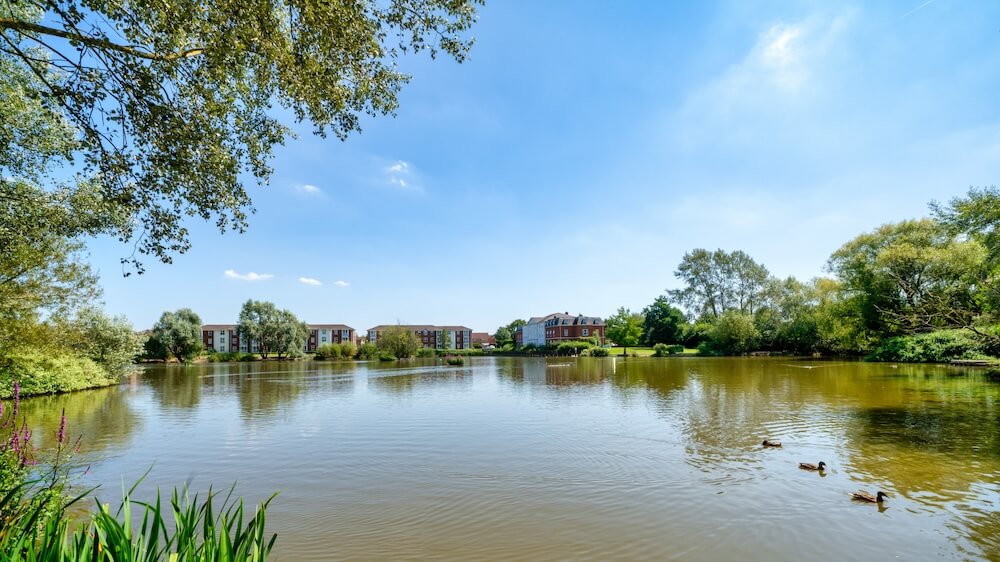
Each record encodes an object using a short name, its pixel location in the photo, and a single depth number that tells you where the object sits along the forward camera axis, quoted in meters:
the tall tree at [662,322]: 78.75
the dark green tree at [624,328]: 81.00
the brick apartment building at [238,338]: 112.86
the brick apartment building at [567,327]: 100.18
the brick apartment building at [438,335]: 123.25
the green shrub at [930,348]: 34.66
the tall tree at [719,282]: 72.25
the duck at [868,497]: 7.77
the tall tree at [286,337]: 81.19
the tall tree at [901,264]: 32.66
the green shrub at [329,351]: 78.06
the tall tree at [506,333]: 129.25
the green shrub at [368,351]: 76.19
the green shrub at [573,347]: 78.81
